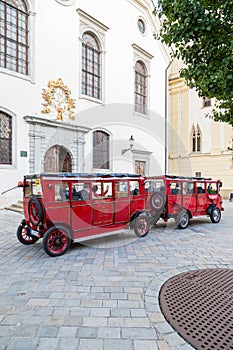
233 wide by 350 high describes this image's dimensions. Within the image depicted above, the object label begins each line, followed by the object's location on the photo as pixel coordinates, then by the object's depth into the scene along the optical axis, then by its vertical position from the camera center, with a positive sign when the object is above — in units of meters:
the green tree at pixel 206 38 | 3.77 +2.22
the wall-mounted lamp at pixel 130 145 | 18.05 +2.40
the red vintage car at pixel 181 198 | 7.97 -0.64
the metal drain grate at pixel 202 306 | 2.74 -1.69
